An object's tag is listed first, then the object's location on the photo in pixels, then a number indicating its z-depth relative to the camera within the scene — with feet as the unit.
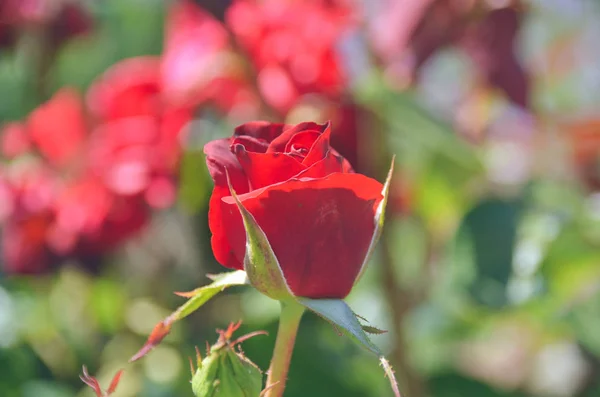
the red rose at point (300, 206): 1.84
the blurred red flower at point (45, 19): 3.91
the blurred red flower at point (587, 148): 4.86
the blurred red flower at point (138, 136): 3.40
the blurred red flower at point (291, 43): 3.21
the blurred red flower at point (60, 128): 3.99
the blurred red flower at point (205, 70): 3.32
